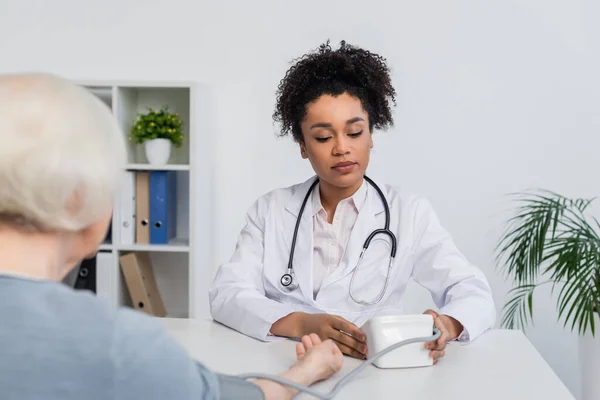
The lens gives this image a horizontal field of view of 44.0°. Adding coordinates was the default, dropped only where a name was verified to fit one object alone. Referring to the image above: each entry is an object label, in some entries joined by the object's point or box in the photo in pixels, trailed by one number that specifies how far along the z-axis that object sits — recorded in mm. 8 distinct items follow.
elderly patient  731
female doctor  1796
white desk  1230
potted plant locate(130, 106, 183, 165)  3229
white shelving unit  3182
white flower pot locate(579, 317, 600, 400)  2496
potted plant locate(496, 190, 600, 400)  2400
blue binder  3230
